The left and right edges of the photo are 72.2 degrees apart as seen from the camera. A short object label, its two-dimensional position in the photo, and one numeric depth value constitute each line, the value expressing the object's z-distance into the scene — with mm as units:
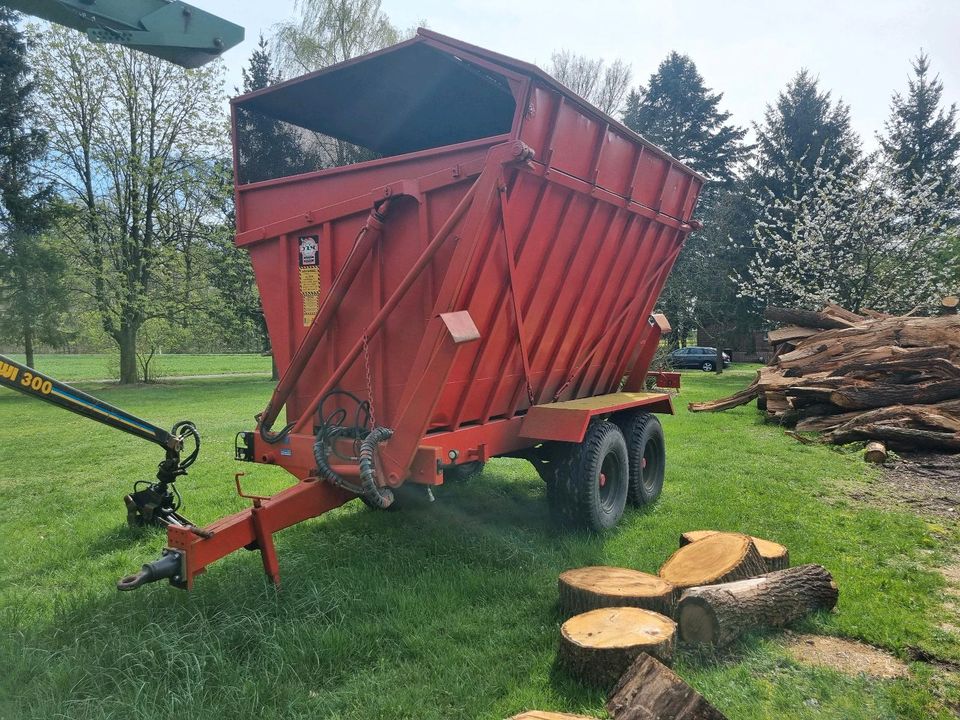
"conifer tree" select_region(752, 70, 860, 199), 26016
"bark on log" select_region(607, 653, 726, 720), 2672
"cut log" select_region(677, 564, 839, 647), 3574
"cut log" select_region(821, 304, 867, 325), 13964
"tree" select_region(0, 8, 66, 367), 19375
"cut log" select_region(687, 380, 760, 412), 13791
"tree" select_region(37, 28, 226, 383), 22062
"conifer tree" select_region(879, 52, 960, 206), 28203
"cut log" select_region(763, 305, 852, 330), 13797
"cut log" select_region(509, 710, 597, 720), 2600
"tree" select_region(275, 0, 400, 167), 21719
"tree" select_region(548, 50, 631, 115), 27906
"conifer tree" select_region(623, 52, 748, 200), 31672
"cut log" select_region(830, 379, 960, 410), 9648
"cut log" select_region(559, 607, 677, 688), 3125
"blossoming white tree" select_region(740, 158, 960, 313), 20375
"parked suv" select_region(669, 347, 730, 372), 32062
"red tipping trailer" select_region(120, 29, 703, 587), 4004
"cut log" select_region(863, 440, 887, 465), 8672
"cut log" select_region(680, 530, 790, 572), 4430
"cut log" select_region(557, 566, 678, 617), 3680
